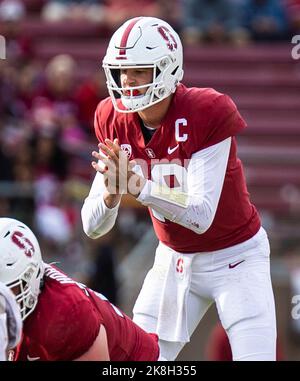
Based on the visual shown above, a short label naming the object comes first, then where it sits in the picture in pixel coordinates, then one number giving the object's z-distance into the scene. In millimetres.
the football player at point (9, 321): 8977
